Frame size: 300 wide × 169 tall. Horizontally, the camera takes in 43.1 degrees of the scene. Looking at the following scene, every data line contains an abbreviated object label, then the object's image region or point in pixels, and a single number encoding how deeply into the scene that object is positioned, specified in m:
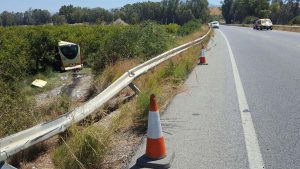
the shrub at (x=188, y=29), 38.93
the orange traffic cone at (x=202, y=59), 13.98
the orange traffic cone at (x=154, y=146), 4.49
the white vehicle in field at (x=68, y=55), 19.27
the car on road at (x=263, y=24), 54.44
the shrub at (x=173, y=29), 43.94
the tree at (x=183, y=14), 129.88
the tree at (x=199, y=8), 135.09
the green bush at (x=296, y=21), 75.59
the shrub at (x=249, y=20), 109.06
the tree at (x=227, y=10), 162.12
